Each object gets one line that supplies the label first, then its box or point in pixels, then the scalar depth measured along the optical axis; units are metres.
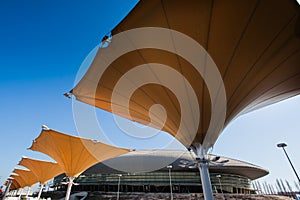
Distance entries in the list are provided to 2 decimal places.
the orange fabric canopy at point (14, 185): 48.32
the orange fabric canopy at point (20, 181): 38.97
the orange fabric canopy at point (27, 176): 32.11
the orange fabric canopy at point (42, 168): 24.66
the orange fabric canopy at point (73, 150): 13.60
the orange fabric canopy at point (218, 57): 3.98
